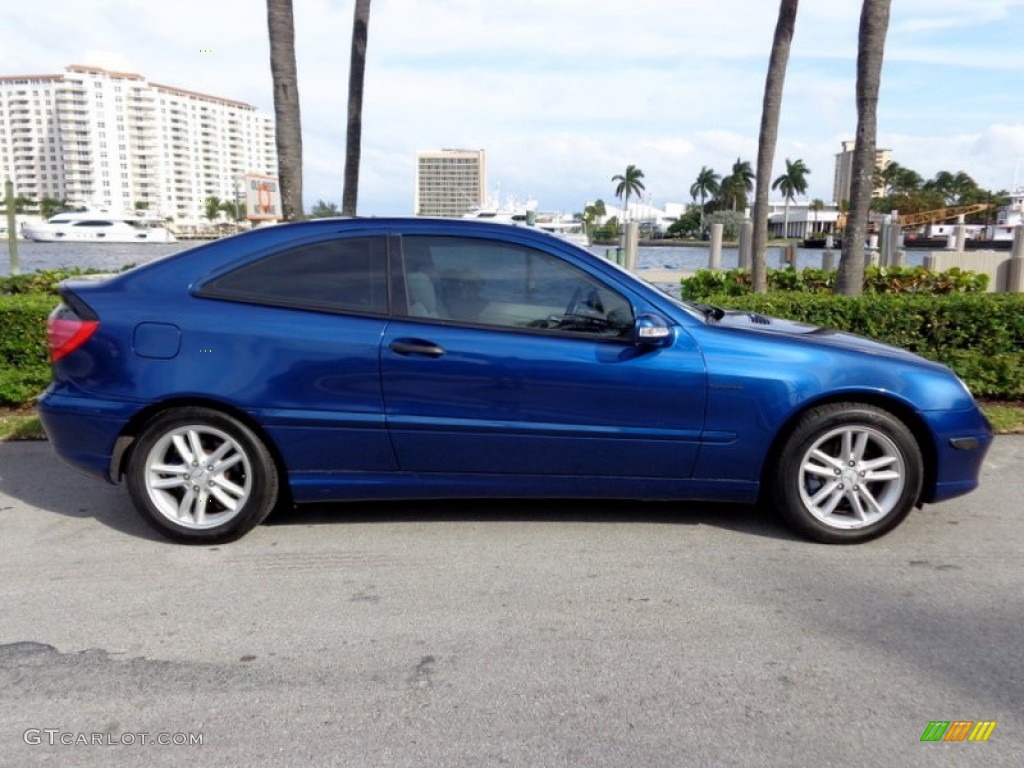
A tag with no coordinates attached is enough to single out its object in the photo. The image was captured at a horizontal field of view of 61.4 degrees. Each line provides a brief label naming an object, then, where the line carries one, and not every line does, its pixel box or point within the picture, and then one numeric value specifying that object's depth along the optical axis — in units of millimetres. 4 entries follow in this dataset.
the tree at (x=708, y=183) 89381
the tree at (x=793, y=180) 85188
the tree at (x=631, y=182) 95875
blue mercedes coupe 4211
